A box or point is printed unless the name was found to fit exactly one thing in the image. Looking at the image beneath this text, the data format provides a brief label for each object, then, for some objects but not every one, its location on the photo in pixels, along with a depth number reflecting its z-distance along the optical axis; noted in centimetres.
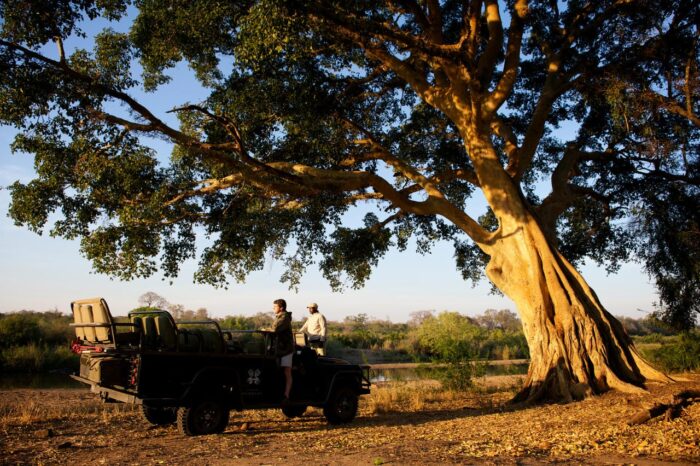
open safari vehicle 807
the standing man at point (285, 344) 962
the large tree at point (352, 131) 1125
